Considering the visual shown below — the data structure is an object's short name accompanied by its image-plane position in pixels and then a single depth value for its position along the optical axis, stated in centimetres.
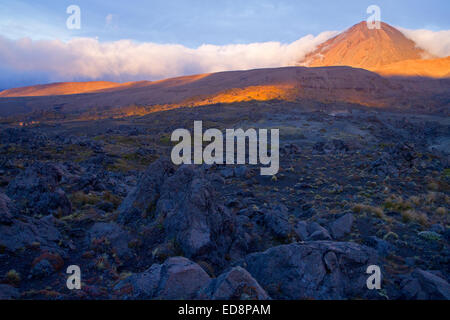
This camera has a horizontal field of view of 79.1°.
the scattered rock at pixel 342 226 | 925
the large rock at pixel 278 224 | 845
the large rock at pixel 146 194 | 924
